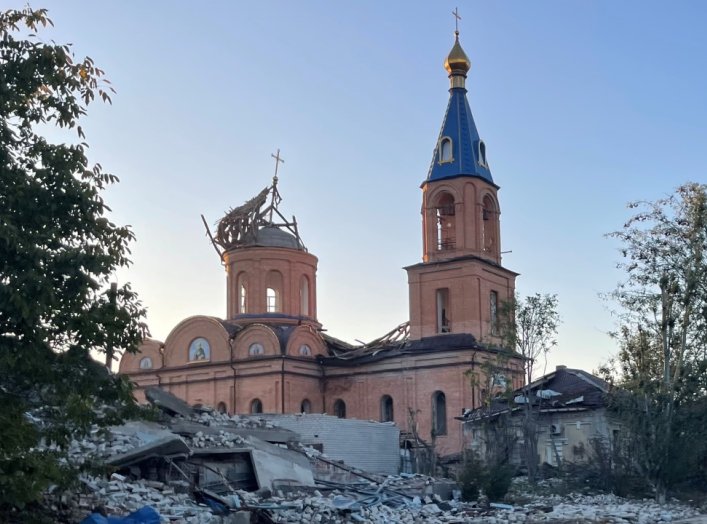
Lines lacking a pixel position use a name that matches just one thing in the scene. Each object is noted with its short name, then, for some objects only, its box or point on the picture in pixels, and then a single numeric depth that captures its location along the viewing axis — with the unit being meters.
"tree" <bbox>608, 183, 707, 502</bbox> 23.81
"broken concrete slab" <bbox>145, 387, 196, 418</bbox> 22.77
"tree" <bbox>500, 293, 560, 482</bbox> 30.50
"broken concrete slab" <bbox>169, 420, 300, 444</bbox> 20.86
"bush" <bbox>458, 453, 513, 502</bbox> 21.83
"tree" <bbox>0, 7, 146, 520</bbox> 10.04
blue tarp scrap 13.09
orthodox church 36.25
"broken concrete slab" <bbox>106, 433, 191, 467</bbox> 17.20
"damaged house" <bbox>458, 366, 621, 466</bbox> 29.36
